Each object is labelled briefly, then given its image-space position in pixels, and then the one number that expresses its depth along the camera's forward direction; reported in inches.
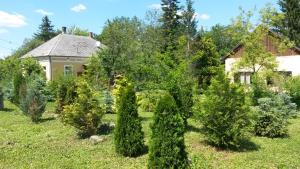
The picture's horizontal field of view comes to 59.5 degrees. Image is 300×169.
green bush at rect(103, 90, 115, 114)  471.4
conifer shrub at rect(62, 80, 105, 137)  315.1
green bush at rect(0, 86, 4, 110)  562.1
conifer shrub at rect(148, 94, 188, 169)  195.6
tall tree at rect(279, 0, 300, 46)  1105.7
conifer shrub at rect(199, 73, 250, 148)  260.7
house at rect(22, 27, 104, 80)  1088.1
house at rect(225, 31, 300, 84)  850.4
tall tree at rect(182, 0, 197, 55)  1176.2
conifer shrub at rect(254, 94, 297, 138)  300.9
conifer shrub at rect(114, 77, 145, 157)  252.4
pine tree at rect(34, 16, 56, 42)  2112.3
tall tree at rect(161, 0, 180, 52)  1305.8
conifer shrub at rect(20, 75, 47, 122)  421.2
